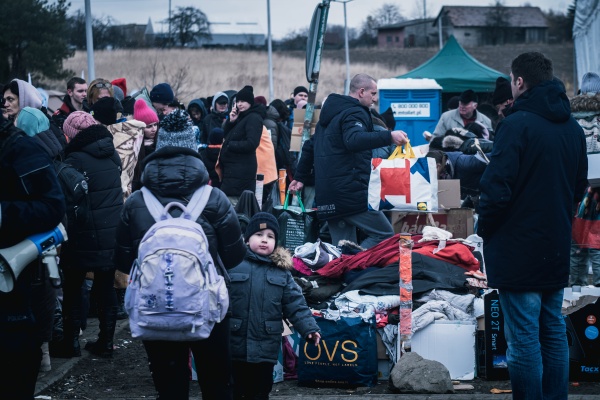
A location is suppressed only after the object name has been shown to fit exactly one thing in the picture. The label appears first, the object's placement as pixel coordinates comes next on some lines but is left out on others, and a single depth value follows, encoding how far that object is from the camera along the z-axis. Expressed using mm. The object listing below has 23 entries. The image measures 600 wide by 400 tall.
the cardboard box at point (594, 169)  7848
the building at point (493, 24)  98188
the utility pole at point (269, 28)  35222
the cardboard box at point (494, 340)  6715
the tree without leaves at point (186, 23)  71688
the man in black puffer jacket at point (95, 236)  7102
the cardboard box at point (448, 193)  9664
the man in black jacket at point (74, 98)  9414
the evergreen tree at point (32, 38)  32969
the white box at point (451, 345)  6785
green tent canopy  21719
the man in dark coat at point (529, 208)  5023
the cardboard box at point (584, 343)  6676
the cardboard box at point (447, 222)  9703
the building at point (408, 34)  105338
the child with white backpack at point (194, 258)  4305
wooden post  6707
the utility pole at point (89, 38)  14023
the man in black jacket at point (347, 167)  8484
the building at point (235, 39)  83412
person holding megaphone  4105
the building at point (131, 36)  59031
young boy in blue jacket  5332
